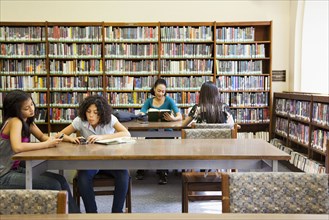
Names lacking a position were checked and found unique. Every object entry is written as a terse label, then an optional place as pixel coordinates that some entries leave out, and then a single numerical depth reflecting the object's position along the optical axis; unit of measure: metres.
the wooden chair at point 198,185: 2.95
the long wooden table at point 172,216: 1.34
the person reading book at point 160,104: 4.88
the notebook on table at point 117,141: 2.88
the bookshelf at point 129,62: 6.39
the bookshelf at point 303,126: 4.67
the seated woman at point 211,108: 4.02
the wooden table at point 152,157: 2.41
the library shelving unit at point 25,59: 6.36
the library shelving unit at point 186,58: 6.43
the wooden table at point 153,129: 4.23
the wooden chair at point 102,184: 3.04
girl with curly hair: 2.98
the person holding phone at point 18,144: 2.70
